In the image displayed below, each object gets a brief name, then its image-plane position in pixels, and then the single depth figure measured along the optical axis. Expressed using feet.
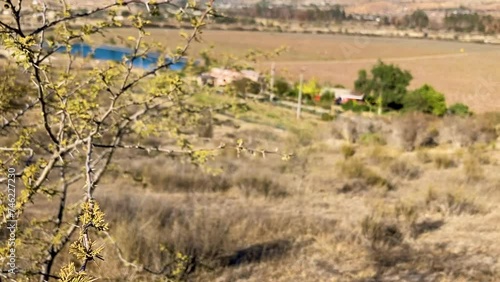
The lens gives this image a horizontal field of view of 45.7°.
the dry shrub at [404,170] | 41.65
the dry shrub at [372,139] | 59.88
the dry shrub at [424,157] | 48.29
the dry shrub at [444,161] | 45.62
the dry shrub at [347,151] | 49.16
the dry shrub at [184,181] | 34.83
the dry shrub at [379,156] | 45.72
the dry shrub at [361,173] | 38.06
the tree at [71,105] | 8.23
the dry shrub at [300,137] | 57.06
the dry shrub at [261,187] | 34.09
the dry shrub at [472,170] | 39.60
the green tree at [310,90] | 109.09
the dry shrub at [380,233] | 25.12
